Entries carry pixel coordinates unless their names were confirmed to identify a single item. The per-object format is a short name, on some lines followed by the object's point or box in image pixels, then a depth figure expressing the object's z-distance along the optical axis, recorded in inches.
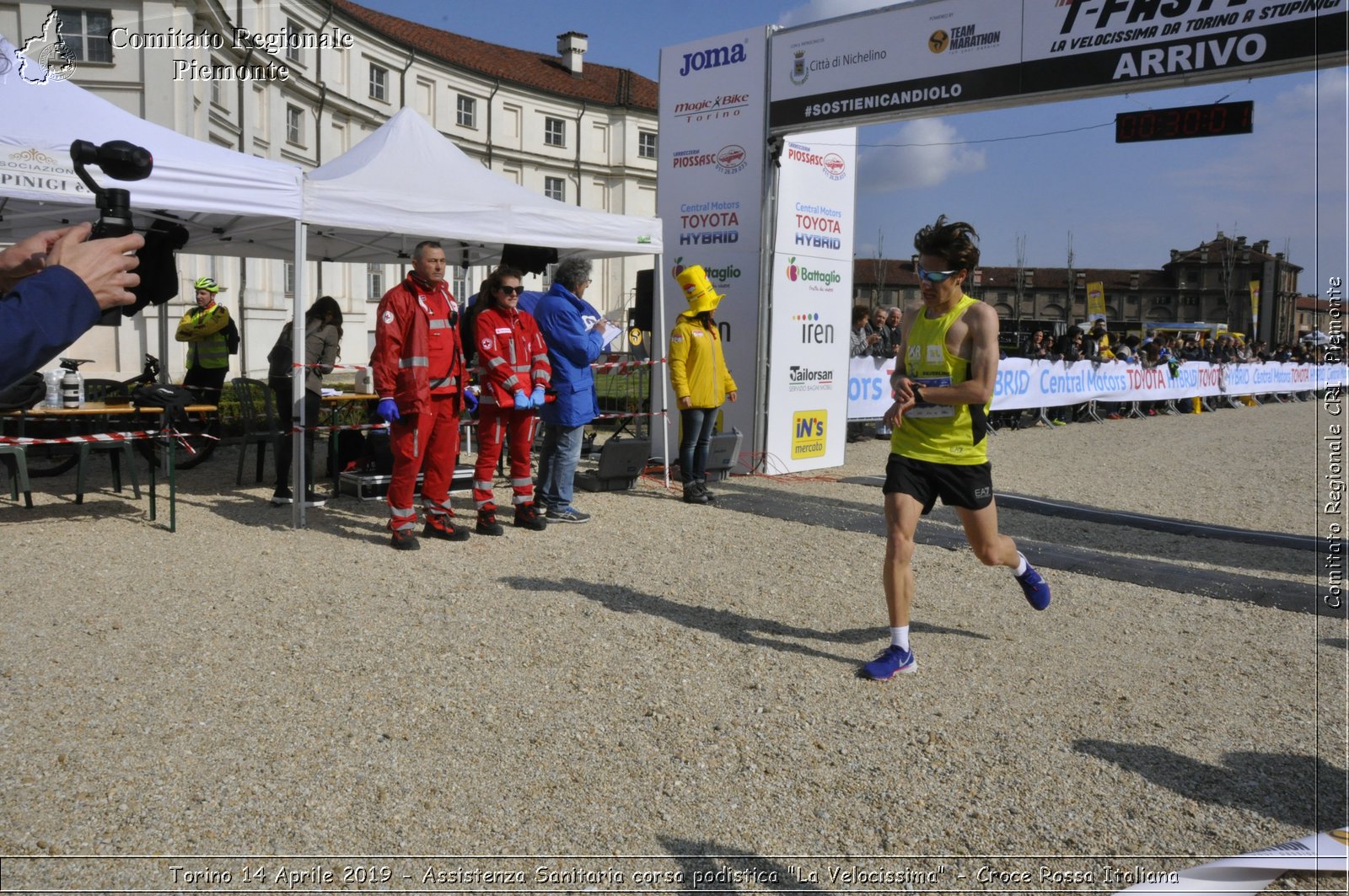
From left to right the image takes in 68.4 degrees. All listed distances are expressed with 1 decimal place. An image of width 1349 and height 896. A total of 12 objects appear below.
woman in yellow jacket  364.8
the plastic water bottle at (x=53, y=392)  326.0
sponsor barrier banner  615.8
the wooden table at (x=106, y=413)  298.5
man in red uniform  278.1
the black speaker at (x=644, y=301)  466.9
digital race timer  330.0
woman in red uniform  299.6
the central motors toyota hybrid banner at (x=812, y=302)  449.4
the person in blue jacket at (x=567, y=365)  319.3
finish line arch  350.9
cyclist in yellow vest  428.1
